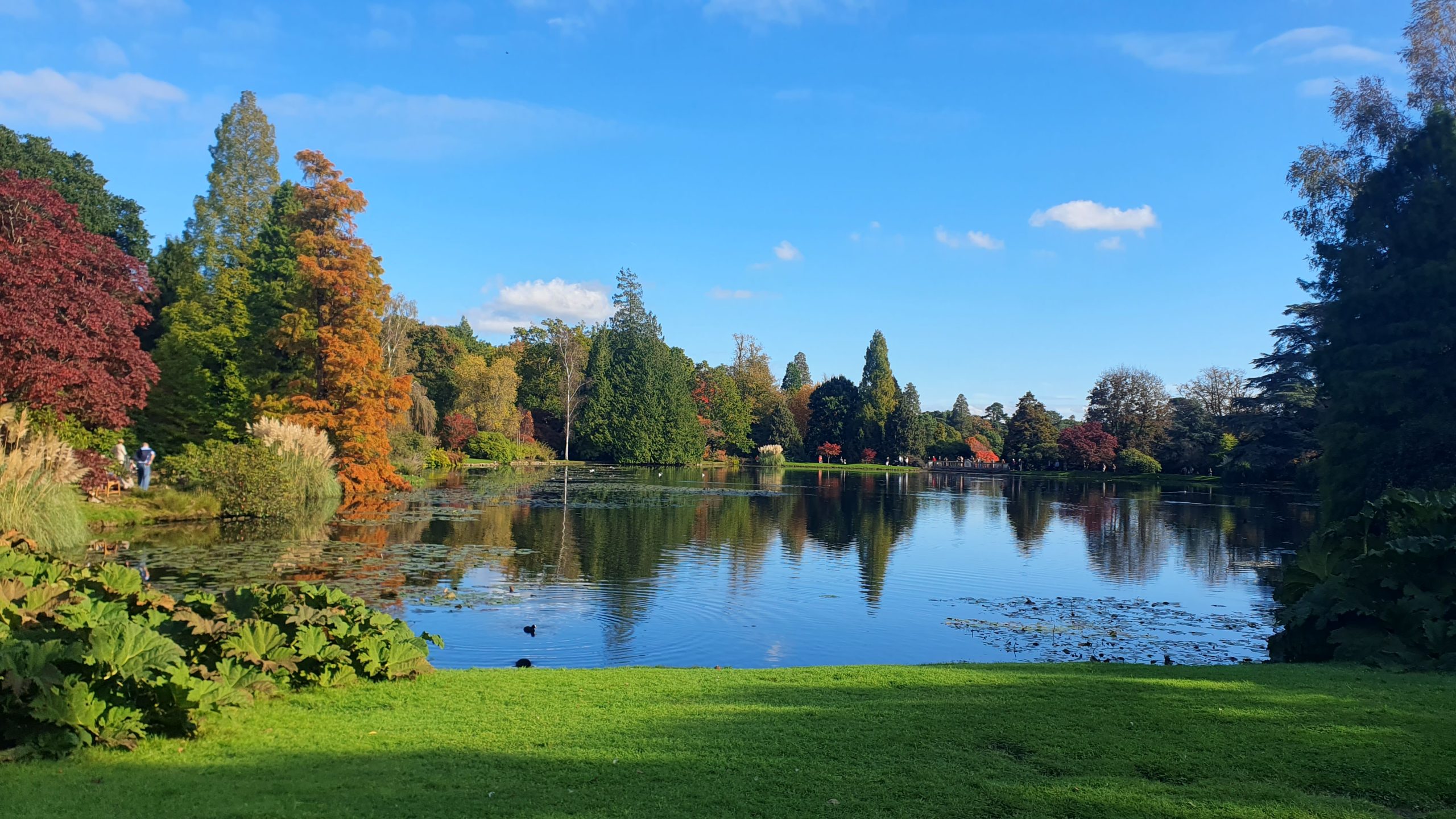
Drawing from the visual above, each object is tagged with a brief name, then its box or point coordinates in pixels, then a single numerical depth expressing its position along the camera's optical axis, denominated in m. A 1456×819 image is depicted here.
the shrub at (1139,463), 60.88
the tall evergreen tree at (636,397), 66.75
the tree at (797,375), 105.31
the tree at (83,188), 36.31
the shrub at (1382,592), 7.68
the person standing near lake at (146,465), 21.47
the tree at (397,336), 49.34
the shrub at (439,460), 46.81
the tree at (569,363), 66.19
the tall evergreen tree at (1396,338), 15.43
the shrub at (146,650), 4.36
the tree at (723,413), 78.94
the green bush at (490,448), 55.12
